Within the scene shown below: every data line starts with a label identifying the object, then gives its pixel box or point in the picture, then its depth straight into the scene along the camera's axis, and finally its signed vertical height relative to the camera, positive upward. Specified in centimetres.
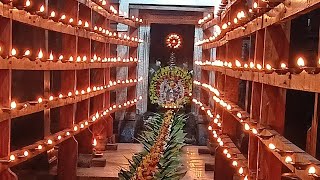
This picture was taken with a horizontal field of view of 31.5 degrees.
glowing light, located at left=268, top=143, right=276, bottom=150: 488 -73
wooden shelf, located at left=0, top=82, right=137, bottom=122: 575 -59
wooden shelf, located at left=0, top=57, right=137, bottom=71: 567 -8
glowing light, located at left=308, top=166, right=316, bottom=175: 366 -70
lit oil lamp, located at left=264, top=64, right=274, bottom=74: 513 -7
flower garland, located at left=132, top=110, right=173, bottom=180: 668 -136
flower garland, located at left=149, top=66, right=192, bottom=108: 1697 -84
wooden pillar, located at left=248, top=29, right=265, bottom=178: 622 -51
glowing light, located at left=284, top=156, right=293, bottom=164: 430 -74
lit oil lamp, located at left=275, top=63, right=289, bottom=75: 446 -6
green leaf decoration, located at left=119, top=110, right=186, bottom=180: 717 -146
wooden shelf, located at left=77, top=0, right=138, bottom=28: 985 +91
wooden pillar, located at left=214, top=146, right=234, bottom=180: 875 -165
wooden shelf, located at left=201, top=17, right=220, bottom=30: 1109 +82
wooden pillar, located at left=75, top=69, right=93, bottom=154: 993 -72
